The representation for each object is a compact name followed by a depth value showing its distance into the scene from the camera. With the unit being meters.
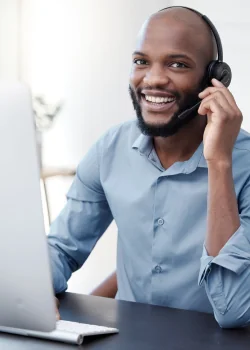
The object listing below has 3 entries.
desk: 1.08
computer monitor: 0.98
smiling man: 1.40
